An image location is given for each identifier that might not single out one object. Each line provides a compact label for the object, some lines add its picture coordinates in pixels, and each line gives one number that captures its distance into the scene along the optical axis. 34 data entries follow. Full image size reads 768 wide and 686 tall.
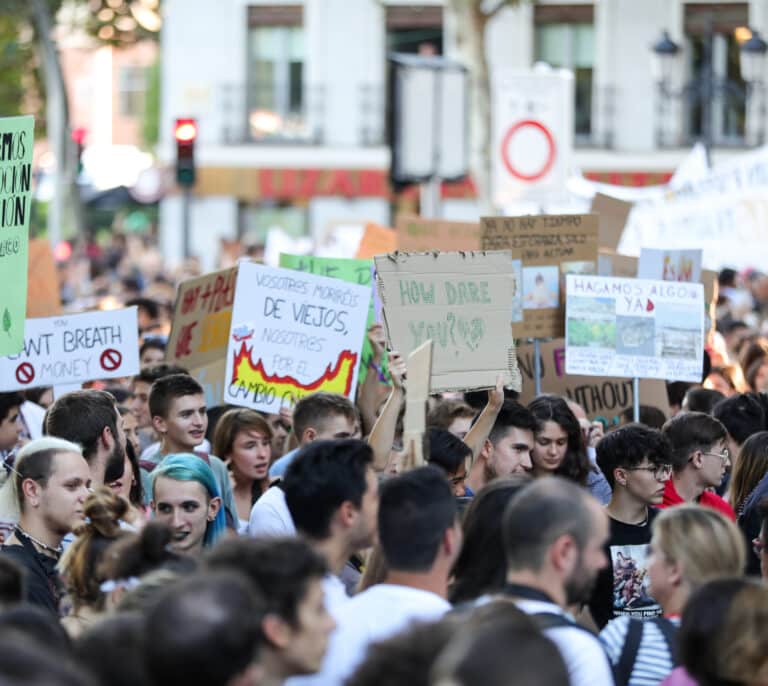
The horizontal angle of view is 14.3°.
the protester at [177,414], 13.46
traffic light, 34.56
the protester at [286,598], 6.58
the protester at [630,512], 10.42
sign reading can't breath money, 15.61
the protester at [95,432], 11.69
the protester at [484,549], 8.46
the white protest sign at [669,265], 18.28
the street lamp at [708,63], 34.93
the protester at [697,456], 12.39
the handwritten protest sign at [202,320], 16.82
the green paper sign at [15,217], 12.24
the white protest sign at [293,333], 15.34
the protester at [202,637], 5.93
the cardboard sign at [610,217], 21.37
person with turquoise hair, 10.42
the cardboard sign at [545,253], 17.08
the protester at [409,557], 7.57
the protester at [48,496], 10.18
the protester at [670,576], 7.97
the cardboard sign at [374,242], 21.87
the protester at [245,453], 13.05
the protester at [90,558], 8.25
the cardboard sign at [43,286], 20.39
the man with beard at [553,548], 7.57
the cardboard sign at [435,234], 20.70
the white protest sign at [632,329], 16.11
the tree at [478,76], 44.35
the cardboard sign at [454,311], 13.42
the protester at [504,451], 12.43
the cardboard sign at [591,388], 17.08
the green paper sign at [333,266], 18.21
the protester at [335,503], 8.34
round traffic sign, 28.13
